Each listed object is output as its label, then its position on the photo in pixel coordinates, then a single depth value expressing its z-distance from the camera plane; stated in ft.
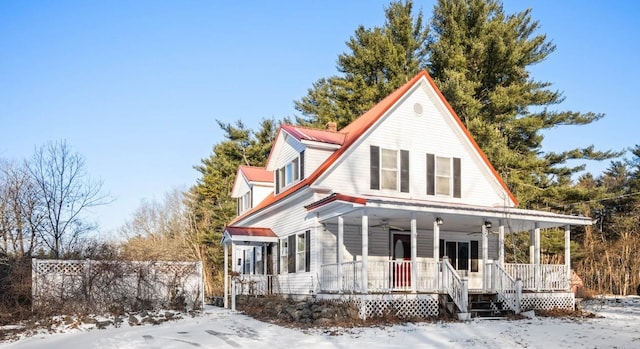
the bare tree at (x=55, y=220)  75.54
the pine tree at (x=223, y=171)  139.85
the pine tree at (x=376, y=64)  111.86
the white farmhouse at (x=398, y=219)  52.70
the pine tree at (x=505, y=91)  99.42
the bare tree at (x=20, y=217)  75.92
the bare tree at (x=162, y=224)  157.73
